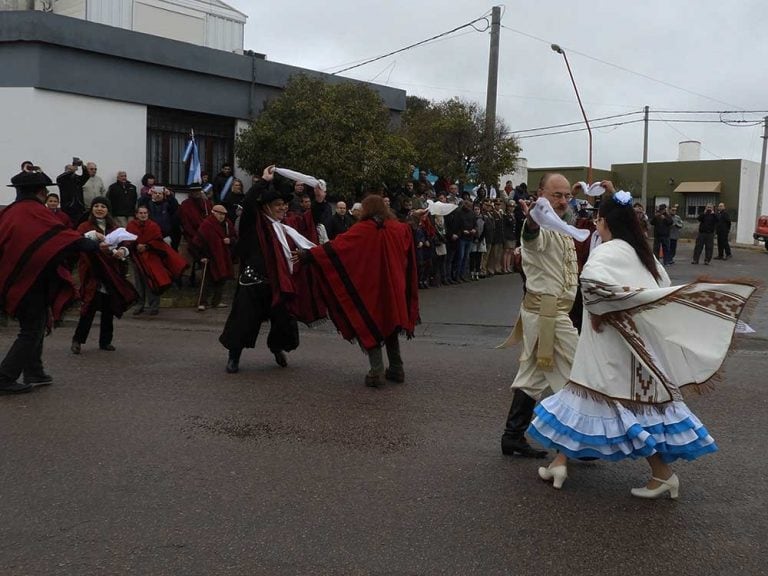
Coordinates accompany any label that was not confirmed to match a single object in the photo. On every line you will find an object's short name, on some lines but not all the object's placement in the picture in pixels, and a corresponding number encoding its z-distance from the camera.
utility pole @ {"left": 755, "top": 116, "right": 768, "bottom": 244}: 38.12
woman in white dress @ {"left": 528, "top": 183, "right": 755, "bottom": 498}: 4.59
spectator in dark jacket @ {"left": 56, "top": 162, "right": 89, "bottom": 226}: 15.51
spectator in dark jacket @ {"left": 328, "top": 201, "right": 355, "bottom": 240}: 14.27
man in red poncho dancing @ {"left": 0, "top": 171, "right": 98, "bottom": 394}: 7.30
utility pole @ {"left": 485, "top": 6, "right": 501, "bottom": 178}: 22.59
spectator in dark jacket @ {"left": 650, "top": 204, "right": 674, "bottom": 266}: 23.20
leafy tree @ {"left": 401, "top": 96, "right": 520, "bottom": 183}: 23.80
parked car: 33.19
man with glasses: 5.45
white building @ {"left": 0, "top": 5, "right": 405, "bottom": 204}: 16.95
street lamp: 21.71
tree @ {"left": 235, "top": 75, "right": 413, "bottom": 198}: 17.59
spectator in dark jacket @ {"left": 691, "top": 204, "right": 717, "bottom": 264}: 24.28
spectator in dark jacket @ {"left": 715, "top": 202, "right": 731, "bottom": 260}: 25.40
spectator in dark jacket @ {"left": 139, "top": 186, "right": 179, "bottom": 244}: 15.38
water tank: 56.91
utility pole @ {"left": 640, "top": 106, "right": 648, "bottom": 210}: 40.31
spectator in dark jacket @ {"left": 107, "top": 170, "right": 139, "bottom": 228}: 16.16
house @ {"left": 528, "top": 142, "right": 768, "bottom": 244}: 49.78
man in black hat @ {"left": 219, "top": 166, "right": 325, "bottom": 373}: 8.27
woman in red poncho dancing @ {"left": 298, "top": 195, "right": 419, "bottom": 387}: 7.88
